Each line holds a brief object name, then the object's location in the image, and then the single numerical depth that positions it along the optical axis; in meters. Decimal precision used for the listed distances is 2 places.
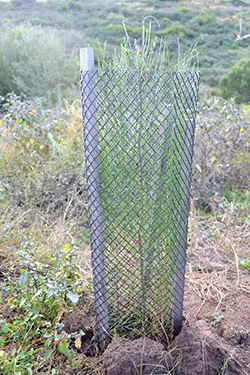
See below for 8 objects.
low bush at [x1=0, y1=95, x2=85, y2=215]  3.97
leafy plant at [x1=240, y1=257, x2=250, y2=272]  2.98
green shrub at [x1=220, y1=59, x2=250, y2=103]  9.59
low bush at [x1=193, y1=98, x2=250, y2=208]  4.43
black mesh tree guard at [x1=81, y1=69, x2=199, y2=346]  1.77
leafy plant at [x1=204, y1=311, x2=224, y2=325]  2.27
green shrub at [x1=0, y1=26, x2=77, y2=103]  7.98
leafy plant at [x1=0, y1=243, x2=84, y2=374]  1.91
